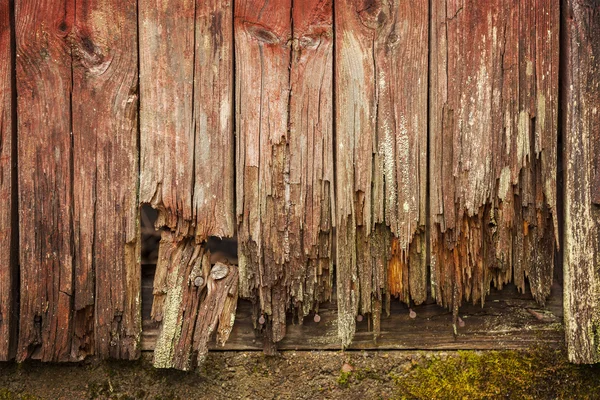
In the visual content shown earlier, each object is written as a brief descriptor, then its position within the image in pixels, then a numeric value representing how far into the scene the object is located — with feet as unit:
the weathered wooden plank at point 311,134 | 7.09
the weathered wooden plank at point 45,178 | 7.14
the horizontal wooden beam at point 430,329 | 7.50
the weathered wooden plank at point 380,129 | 7.06
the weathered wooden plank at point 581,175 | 6.92
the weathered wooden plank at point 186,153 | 7.11
